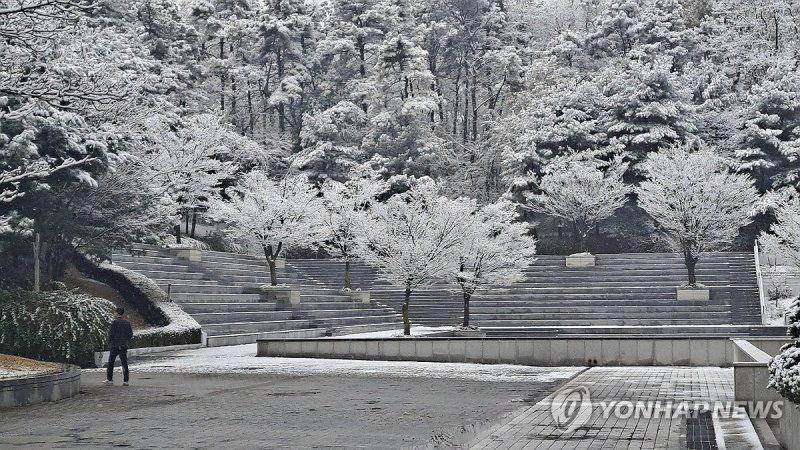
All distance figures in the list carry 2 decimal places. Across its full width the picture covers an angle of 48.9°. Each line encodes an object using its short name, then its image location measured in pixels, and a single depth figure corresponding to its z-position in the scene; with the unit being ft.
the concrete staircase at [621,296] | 123.13
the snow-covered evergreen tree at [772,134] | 160.15
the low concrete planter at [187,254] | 126.93
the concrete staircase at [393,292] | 135.44
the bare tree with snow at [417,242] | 108.37
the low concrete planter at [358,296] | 141.07
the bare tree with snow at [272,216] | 135.13
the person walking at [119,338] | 58.08
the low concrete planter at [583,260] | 146.00
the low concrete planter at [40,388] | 46.88
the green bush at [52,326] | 71.67
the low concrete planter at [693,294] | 127.44
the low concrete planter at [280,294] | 121.49
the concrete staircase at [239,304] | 104.27
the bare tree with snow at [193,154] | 137.80
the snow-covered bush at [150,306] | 89.97
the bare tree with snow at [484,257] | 111.14
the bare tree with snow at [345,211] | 146.20
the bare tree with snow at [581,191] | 156.76
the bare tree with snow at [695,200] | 133.28
